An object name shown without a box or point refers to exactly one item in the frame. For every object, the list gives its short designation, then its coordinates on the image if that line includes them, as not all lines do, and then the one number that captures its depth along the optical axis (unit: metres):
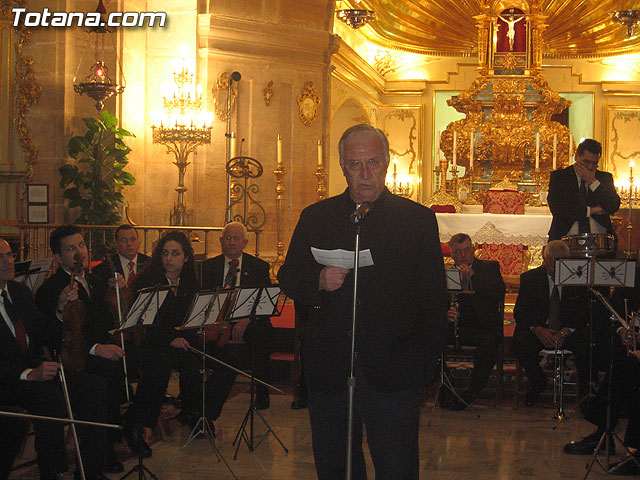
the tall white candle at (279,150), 9.97
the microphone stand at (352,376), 2.86
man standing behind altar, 6.58
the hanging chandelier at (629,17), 10.74
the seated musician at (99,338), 5.07
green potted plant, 9.34
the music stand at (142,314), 4.61
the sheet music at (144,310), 4.62
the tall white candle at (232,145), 10.75
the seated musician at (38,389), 4.46
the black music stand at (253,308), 5.30
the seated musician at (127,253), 6.94
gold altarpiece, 14.24
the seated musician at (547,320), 6.64
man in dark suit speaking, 3.01
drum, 6.05
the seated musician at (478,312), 6.86
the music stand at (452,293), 6.64
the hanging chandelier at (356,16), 10.91
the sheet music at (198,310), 5.04
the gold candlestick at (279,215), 10.44
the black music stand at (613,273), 5.61
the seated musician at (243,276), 6.62
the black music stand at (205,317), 5.05
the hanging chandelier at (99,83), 9.09
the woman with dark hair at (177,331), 5.93
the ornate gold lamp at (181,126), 10.37
